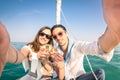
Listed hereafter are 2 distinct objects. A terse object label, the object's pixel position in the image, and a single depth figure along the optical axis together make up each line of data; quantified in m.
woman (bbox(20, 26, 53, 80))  0.58
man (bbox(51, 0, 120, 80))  0.48
